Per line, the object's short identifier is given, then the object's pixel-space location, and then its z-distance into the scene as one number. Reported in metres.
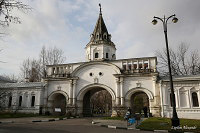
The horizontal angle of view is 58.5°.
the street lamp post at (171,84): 12.28
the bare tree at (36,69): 42.84
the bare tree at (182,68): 33.22
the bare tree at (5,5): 8.12
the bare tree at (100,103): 53.57
